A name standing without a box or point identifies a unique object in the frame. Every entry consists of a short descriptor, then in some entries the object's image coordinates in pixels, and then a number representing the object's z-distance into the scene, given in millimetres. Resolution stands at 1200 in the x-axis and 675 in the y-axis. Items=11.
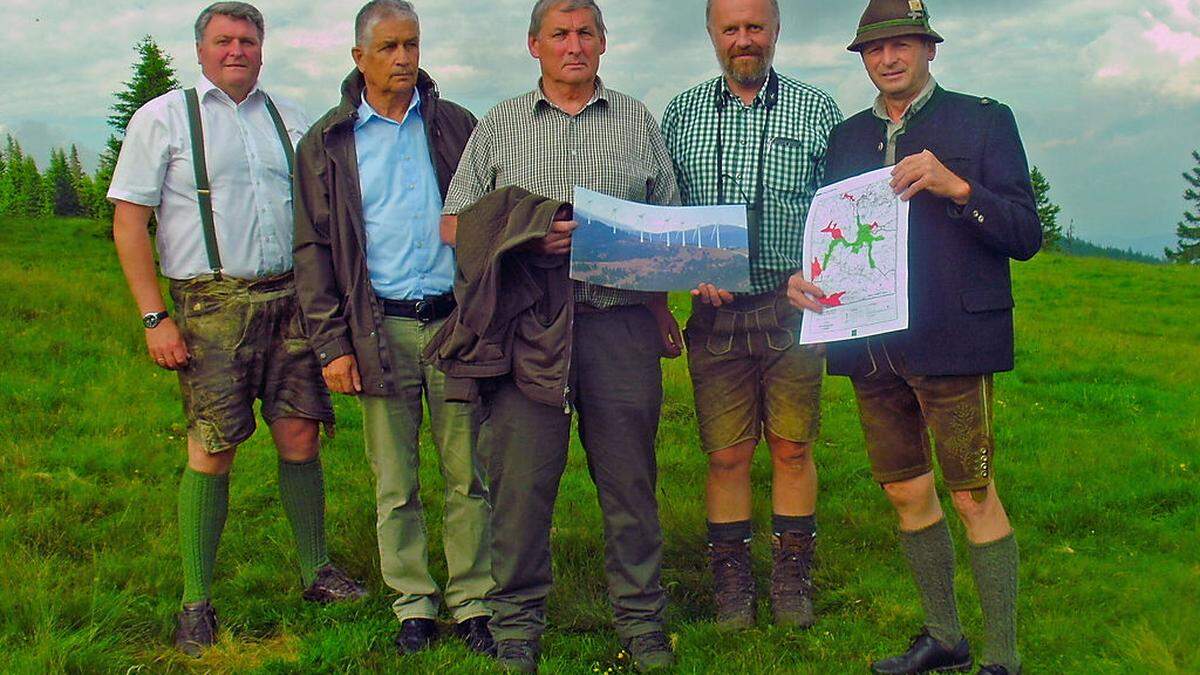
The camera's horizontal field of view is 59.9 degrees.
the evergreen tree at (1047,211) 78975
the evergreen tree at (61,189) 88812
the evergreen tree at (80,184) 81125
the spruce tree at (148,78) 41781
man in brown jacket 4801
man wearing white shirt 4875
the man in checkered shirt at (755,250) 4941
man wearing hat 3928
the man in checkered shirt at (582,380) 4547
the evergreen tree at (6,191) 87438
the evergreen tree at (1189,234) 96062
